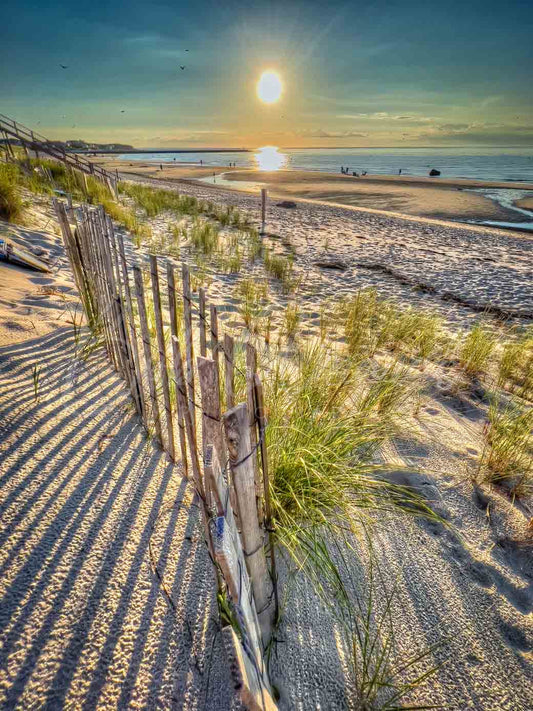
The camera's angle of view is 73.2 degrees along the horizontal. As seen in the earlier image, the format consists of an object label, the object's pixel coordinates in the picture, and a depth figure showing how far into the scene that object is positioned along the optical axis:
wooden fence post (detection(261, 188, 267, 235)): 10.80
